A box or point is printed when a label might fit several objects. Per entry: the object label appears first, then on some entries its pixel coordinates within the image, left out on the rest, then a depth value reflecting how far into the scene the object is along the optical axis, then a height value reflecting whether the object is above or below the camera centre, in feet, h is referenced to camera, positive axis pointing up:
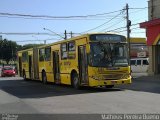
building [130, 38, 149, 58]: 163.50 +6.87
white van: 129.14 -3.52
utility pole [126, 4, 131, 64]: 94.51 +10.67
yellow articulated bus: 49.86 -0.45
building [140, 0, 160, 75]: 88.52 +6.52
